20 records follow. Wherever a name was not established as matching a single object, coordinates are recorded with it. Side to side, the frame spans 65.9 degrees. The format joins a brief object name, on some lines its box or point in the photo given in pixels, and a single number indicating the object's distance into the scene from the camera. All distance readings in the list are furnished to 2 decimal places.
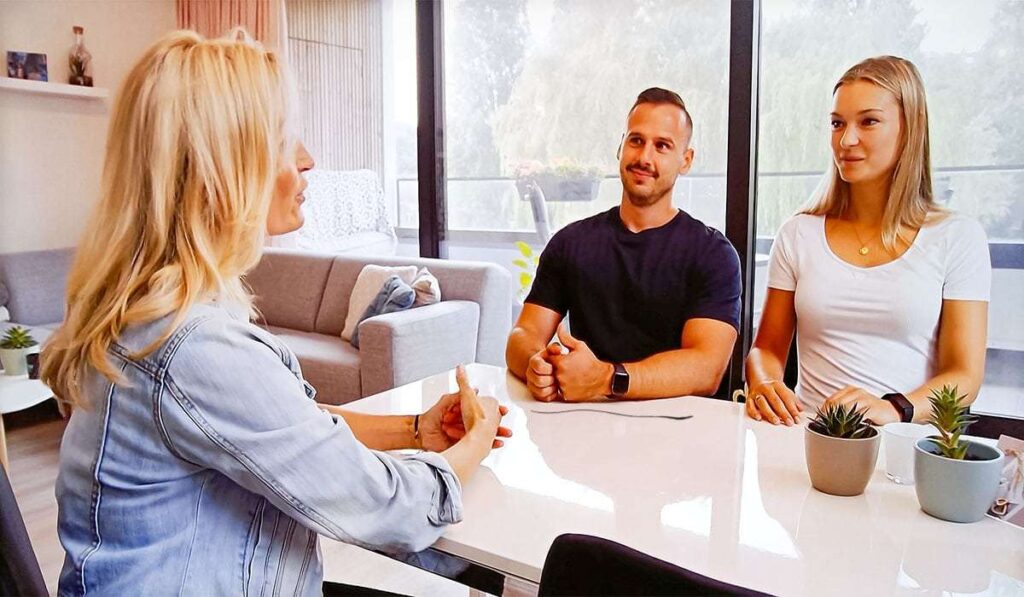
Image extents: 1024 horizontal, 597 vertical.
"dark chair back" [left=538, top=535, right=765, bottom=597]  0.53
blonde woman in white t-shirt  1.63
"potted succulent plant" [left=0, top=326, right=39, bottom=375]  3.23
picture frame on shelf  4.49
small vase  4.75
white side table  3.04
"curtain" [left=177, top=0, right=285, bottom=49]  4.75
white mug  1.06
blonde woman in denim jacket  0.84
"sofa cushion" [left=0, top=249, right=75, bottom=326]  4.30
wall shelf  4.42
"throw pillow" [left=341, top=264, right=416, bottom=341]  3.73
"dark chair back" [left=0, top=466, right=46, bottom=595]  0.88
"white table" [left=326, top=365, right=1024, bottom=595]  0.83
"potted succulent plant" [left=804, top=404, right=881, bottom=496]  1.00
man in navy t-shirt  1.80
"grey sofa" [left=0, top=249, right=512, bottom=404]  3.33
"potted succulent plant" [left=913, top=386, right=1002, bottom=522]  0.93
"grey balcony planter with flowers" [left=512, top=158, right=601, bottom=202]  3.52
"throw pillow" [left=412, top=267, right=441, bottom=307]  3.63
